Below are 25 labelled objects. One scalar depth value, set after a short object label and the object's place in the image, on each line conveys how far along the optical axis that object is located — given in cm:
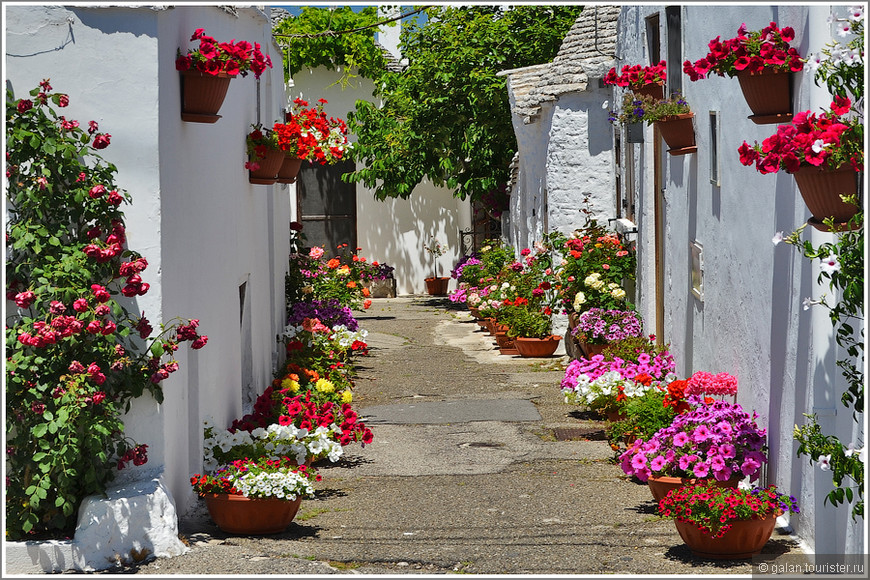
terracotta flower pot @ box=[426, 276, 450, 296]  2309
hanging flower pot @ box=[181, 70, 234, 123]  674
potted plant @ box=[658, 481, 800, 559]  592
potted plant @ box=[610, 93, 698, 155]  893
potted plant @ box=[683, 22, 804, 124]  588
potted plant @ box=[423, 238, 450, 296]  2295
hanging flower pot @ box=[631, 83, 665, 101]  1020
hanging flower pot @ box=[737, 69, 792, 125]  597
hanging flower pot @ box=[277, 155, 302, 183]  1047
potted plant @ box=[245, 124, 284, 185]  948
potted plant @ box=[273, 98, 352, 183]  954
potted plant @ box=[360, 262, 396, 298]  2284
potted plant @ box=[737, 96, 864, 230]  458
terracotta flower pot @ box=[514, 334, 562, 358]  1465
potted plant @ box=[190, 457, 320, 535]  658
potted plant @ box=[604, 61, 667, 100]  1002
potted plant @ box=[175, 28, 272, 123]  669
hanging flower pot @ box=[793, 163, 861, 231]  474
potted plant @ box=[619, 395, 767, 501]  644
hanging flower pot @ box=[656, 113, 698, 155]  892
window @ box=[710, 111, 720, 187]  818
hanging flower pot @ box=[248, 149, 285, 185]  969
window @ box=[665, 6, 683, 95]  1009
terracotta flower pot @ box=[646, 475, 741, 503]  682
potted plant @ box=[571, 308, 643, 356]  1219
